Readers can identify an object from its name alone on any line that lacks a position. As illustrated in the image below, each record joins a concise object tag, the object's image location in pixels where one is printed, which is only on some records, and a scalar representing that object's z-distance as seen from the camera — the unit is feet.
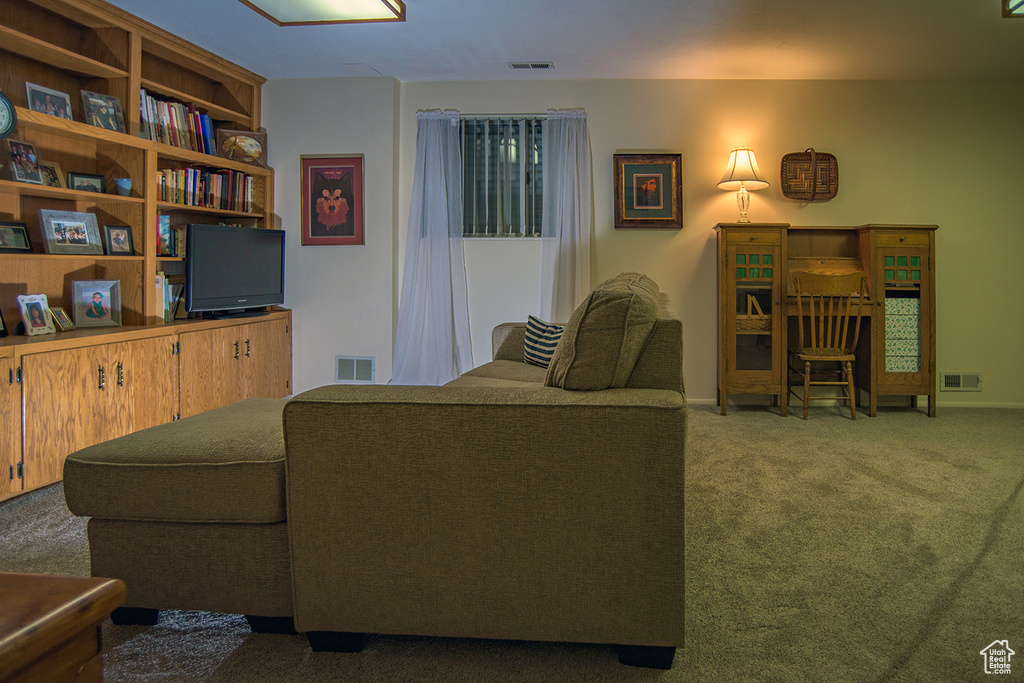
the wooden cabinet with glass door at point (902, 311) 14.83
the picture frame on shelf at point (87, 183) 11.55
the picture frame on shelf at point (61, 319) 10.94
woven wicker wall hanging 15.78
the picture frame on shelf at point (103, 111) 11.59
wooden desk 14.85
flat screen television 13.14
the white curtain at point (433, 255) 16.14
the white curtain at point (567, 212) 15.98
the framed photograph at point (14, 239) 10.28
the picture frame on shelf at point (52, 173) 10.91
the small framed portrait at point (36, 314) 10.21
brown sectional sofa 4.76
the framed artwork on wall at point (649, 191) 16.05
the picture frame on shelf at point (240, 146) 15.07
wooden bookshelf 9.31
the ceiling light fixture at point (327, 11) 10.78
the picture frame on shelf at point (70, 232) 10.82
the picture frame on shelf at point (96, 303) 11.55
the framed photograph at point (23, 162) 10.21
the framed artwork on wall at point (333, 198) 15.94
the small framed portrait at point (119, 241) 11.91
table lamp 15.23
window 16.29
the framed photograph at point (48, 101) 10.82
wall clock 9.02
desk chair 13.93
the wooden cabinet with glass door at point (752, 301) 14.93
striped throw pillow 11.63
